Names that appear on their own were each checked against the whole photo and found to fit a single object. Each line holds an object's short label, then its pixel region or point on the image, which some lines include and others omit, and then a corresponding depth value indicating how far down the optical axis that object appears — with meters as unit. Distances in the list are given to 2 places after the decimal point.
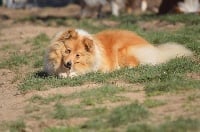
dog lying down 18.77
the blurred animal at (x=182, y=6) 35.34
